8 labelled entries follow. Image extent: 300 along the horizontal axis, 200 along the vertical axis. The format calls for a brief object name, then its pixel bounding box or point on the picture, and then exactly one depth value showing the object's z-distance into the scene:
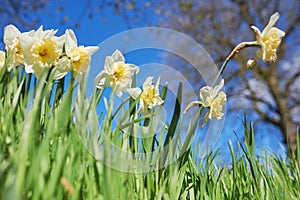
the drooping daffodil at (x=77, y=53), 0.76
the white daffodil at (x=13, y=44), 0.79
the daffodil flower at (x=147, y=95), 0.74
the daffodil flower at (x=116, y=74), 0.77
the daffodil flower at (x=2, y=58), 0.85
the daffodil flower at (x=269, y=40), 0.78
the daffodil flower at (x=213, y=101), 0.77
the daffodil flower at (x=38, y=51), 0.75
